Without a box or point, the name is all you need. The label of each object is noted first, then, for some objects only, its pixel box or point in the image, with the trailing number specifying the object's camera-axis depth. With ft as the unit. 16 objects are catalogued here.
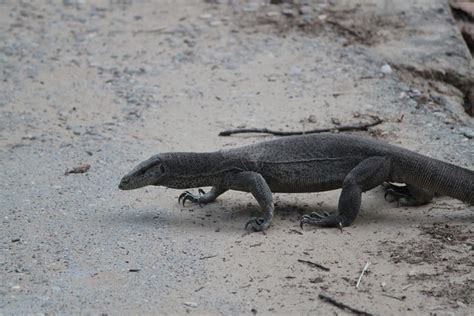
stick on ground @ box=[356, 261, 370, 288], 35.60
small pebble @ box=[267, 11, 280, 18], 76.79
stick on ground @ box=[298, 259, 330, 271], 37.14
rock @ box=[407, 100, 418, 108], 59.31
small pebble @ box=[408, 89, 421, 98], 60.70
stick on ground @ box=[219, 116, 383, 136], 54.75
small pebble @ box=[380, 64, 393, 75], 64.13
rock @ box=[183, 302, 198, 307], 34.37
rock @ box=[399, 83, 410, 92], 61.60
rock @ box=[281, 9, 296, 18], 76.34
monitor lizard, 42.04
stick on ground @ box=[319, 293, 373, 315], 33.12
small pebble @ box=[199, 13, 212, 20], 76.18
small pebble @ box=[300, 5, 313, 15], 76.79
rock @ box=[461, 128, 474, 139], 53.21
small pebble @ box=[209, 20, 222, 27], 74.84
